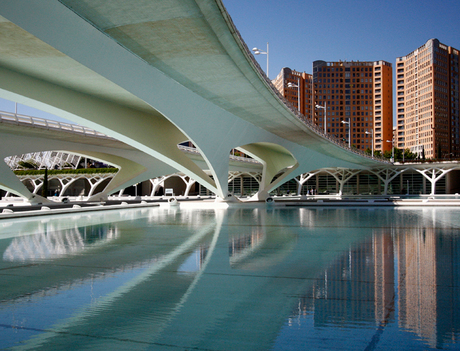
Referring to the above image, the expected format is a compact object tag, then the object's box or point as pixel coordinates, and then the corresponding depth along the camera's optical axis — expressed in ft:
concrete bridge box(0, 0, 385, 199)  35.88
